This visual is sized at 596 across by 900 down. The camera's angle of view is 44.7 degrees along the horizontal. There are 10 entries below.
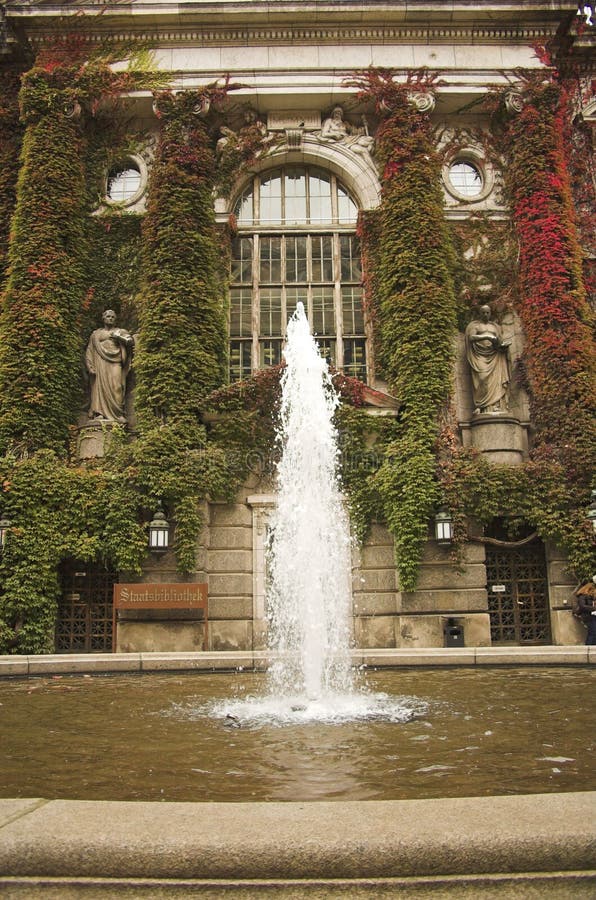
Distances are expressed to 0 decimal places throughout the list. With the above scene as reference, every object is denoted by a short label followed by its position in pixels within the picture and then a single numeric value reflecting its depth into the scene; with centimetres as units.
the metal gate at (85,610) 1723
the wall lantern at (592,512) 1528
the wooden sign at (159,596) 1603
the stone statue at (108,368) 1859
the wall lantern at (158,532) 1650
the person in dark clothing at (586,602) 1539
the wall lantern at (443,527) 1666
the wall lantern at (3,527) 1620
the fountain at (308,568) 854
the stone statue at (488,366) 1877
